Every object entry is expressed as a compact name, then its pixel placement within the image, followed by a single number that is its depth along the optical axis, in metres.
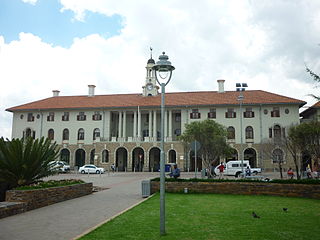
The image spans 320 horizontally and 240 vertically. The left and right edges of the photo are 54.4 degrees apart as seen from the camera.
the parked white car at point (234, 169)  35.20
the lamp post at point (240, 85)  32.00
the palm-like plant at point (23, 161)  13.02
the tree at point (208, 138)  29.03
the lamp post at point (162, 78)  7.50
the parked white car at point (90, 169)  42.32
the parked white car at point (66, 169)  44.35
